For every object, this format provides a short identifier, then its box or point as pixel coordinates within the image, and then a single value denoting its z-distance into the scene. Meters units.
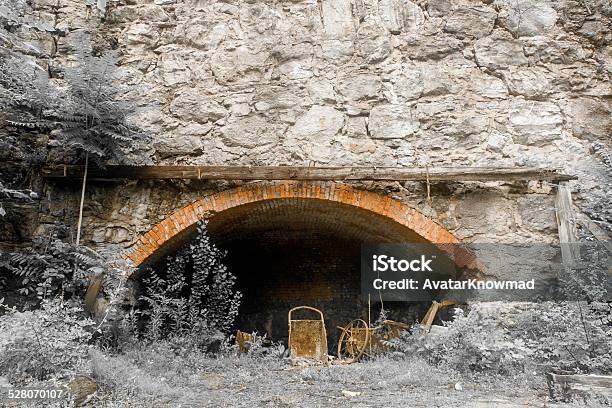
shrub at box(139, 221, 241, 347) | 5.69
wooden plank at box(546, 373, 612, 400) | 3.88
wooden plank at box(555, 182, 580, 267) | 5.75
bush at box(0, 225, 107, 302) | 5.29
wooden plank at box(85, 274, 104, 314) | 5.34
